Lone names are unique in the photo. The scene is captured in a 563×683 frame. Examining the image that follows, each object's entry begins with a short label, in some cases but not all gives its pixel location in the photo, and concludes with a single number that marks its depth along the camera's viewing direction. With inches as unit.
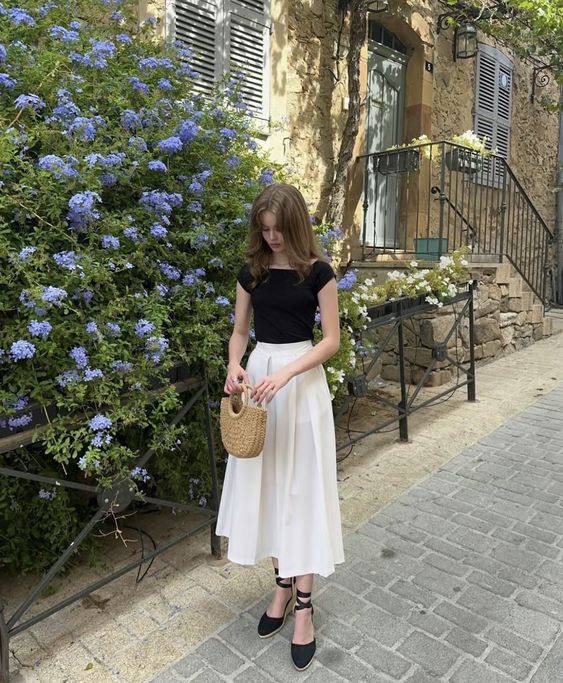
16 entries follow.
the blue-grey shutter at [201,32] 173.2
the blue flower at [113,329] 73.5
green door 252.1
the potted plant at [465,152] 226.1
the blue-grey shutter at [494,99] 309.7
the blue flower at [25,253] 68.1
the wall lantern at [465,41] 272.5
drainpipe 404.8
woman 69.8
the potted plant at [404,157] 229.9
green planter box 232.0
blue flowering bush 70.2
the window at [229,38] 175.6
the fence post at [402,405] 148.9
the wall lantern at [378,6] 222.1
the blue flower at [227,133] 102.7
